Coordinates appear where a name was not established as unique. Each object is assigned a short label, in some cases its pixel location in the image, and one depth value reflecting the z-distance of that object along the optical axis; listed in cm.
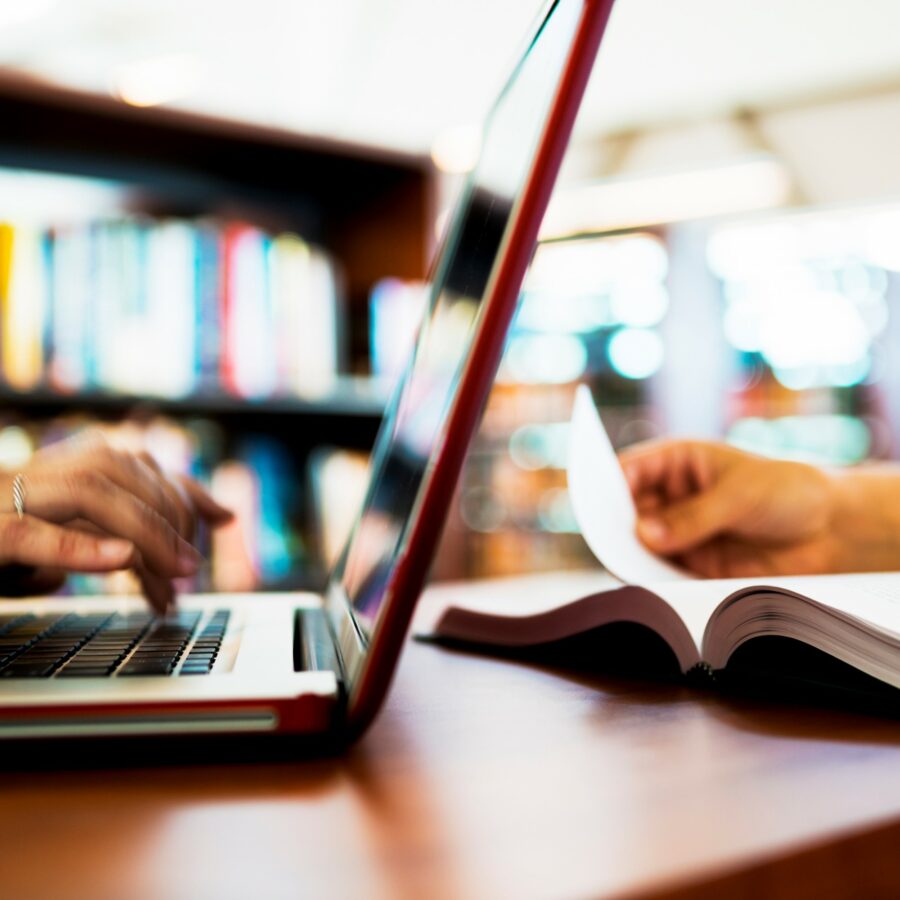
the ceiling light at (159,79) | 339
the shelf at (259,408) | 145
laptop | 34
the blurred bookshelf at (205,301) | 149
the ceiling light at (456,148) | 409
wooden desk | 27
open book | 46
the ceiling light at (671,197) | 413
